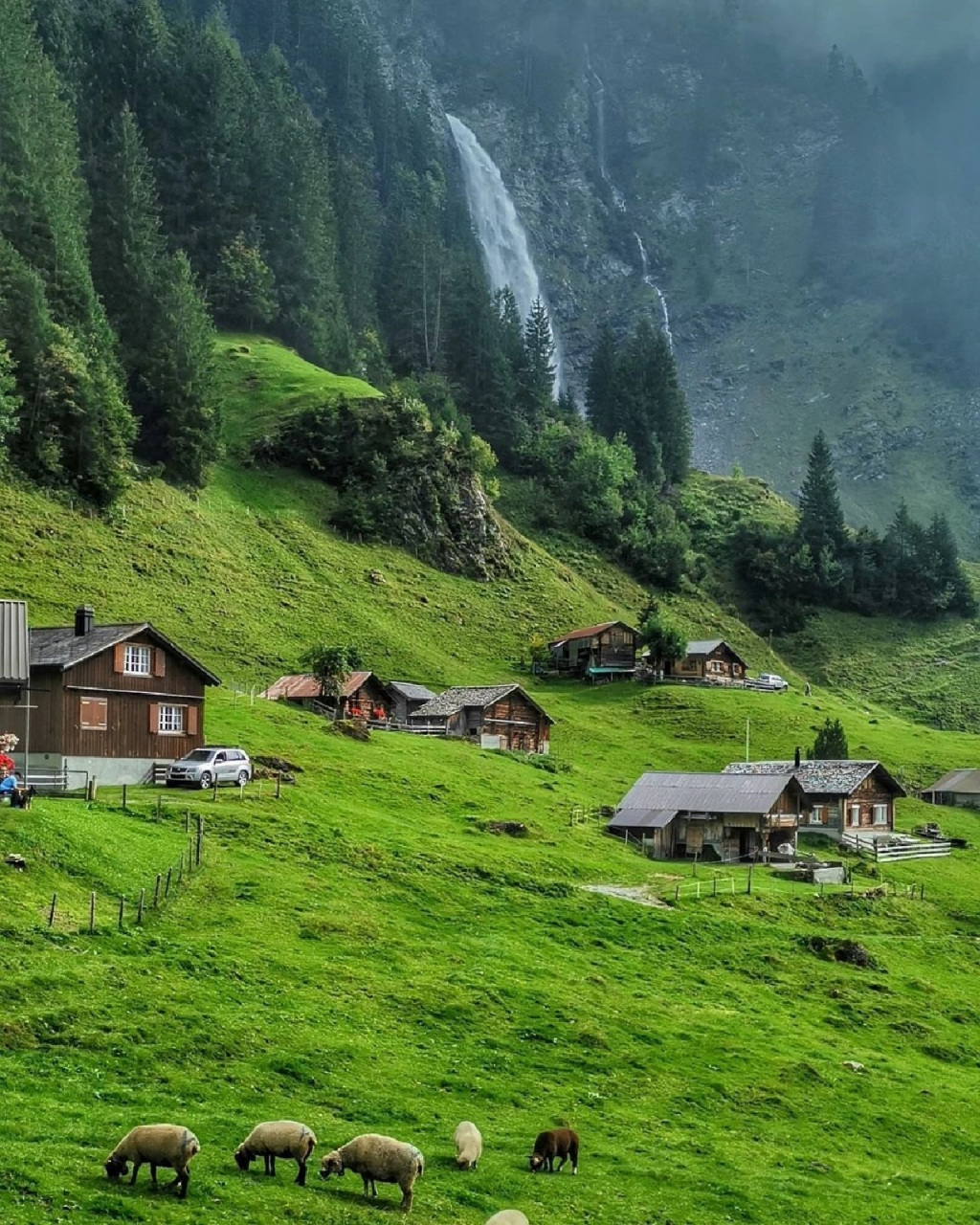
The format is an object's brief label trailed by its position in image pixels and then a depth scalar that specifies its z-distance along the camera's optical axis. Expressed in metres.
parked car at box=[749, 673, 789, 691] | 137.25
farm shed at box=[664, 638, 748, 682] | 133.38
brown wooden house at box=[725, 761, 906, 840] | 90.88
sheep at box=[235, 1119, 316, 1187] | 26.88
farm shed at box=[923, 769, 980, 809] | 109.44
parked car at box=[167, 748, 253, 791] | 67.12
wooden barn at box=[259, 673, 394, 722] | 99.56
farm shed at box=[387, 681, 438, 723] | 106.88
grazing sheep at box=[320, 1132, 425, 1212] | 26.77
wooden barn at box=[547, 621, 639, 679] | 131.12
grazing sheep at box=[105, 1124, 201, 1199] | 24.81
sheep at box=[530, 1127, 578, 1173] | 30.56
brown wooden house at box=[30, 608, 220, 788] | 63.69
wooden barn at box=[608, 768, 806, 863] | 81.56
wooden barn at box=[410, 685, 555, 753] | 103.12
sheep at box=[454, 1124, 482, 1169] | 29.61
